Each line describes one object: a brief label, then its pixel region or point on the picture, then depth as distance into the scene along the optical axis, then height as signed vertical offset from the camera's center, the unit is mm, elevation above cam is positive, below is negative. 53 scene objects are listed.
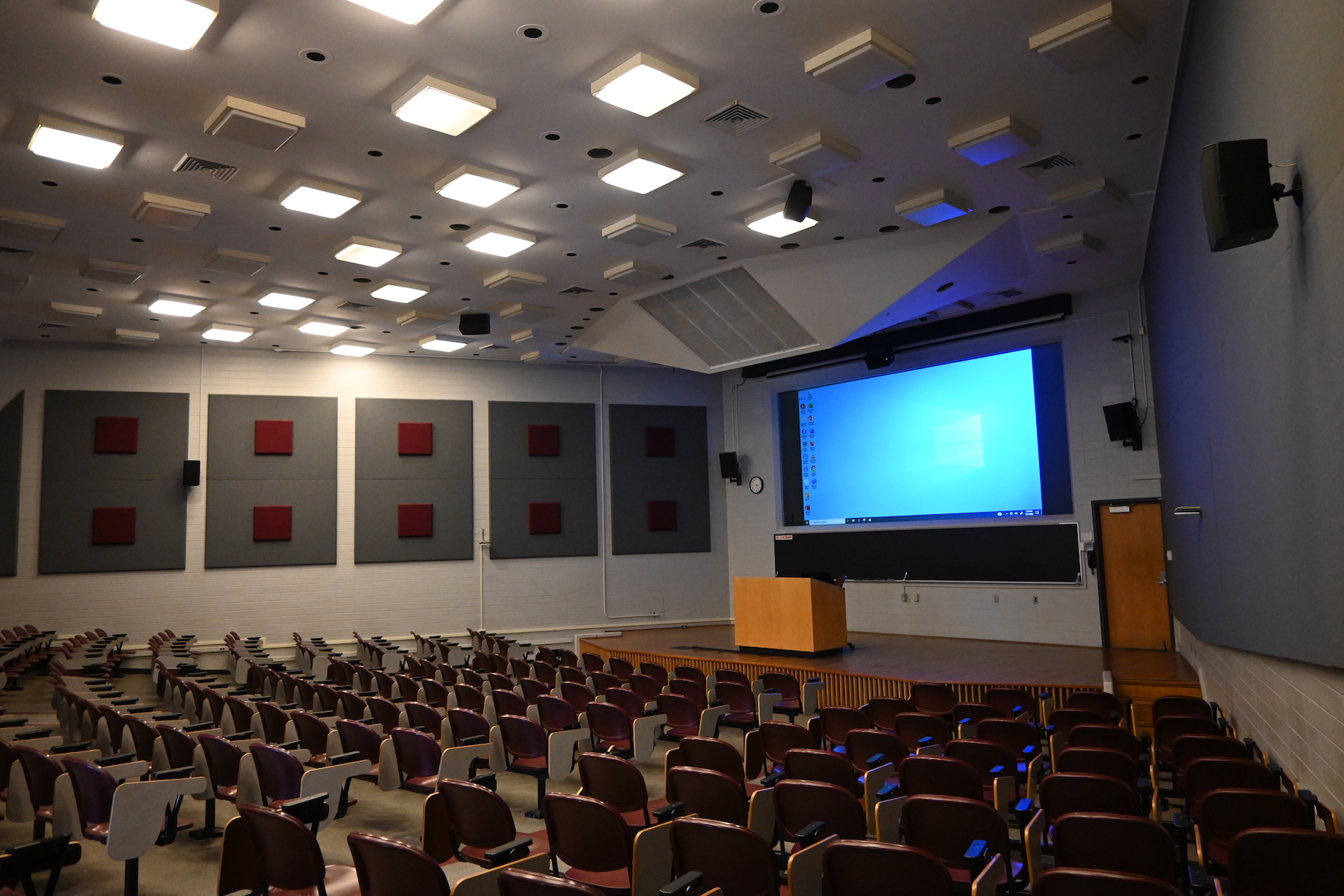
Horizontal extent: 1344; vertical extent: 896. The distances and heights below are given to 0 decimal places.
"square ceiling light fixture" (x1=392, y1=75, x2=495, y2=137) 5668 +2979
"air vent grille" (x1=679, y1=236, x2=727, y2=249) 8914 +3048
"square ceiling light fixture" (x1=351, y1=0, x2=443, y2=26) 4773 +3004
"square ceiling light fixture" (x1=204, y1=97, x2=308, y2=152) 5852 +2955
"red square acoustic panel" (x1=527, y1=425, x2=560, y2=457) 14695 +1660
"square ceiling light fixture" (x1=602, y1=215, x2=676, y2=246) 8250 +3000
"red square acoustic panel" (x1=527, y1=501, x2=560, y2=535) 14531 +322
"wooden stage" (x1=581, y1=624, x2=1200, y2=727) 8148 -1558
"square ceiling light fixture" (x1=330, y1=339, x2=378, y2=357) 13062 +2983
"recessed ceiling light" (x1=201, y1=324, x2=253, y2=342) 11898 +3011
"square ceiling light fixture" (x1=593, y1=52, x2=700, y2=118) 5477 +2983
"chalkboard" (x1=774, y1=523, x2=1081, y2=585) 11359 -405
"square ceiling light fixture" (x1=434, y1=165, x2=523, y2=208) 7020 +2978
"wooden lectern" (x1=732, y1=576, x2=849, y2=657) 10148 -1063
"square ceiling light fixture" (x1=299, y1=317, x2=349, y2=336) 11648 +3010
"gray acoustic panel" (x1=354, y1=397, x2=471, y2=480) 13820 +1666
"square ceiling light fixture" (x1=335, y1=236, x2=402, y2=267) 8656 +3010
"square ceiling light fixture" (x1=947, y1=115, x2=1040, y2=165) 6379 +2938
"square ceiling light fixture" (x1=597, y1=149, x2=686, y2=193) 6805 +2975
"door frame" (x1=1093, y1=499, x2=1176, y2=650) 10875 -604
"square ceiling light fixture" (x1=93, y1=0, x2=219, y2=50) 4719 +2992
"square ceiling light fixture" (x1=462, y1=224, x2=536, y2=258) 8406 +2991
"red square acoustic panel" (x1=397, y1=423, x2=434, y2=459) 13992 +1668
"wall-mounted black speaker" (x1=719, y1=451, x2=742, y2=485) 15148 +1158
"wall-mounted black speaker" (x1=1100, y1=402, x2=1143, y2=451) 10562 +1215
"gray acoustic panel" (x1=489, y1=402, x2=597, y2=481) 14570 +1664
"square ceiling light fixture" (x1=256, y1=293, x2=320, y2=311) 10320 +3031
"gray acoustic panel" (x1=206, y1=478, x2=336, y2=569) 12898 +324
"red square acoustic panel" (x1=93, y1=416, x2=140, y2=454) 12453 +1653
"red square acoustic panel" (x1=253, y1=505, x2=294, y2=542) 13055 +334
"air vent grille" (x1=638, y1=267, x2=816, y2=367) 9906 +2607
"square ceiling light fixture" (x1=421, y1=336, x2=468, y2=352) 12765 +2975
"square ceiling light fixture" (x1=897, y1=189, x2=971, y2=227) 7626 +2916
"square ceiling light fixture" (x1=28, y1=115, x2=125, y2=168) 6039 +2961
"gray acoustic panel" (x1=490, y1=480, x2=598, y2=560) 14391 +309
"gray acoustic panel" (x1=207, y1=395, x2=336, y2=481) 13062 +1659
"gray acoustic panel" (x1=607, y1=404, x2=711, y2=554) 15039 +1000
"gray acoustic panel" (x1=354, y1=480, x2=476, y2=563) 13664 +313
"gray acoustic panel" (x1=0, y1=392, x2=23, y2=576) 11836 +1027
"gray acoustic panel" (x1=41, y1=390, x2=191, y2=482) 12250 +1650
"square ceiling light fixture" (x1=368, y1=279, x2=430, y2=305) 10070 +3010
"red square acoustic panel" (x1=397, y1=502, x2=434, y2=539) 13828 +307
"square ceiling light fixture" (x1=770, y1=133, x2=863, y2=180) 6578 +2951
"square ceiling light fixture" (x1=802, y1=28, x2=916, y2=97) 5270 +2955
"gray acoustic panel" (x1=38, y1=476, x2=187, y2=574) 12117 +308
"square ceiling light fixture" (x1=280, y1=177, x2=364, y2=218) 7199 +2981
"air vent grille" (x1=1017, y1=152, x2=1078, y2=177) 7004 +2996
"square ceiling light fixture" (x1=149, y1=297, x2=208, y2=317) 10477 +2995
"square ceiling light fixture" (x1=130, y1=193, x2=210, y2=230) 7414 +2962
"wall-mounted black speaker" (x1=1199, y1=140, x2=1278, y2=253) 3158 +1223
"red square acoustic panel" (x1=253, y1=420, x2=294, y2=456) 13234 +1657
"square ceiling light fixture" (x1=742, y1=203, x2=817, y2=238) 7992 +2954
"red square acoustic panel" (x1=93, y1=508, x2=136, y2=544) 12312 +317
